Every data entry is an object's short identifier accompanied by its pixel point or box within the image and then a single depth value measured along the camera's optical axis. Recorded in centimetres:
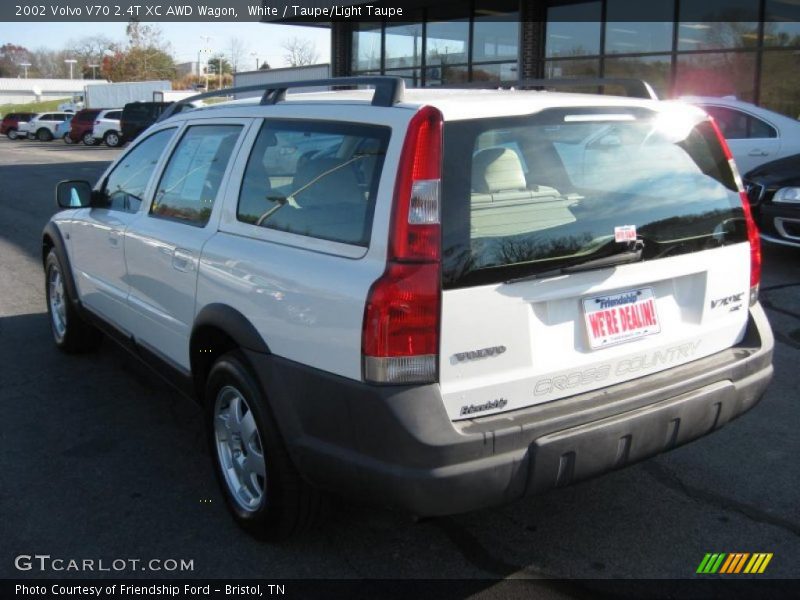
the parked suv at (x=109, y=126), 3678
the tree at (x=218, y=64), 9865
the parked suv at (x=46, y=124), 4328
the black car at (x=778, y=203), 773
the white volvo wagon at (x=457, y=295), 262
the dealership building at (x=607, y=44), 1459
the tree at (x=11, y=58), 12562
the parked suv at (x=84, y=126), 3786
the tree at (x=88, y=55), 8950
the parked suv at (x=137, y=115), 3106
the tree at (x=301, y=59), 5578
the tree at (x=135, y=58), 7444
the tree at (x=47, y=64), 12475
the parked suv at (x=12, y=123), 4491
